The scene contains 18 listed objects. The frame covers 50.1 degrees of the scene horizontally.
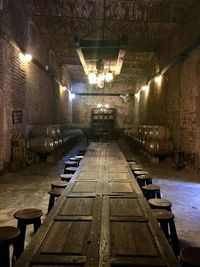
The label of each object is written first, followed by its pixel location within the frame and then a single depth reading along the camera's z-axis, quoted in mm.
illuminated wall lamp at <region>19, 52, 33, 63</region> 6274
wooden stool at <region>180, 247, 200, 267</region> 1242
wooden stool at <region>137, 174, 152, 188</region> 3344
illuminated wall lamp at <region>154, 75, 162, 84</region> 9202
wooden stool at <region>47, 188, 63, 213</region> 2635
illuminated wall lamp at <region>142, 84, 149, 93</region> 11923
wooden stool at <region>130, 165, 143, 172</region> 3945
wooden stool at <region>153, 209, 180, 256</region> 1937
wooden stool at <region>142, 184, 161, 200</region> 2762
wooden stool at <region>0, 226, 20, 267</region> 1437
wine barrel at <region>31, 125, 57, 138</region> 6918
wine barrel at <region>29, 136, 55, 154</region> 6552
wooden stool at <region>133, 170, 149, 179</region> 3603
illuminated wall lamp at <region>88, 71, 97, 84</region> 6174
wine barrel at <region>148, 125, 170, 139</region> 7000
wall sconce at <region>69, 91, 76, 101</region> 15644
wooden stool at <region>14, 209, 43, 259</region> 1884
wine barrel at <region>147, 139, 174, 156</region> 6652
